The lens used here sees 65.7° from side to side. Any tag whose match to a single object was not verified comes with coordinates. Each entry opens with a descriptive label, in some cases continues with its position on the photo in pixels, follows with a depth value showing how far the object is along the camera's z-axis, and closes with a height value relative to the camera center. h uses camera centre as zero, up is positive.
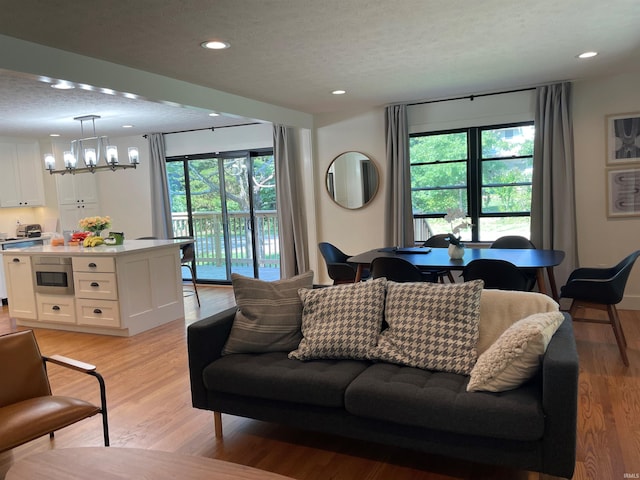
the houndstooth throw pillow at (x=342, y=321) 2.69 -0.69
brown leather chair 2.20 -0.91
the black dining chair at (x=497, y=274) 3.71 -0.64
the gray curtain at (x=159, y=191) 7.50 +0.27
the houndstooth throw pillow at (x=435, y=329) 2.49 -0.70
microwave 5.17 -0.64
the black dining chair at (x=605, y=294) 3.62 -0.81
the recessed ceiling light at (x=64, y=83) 3.39 +0.90
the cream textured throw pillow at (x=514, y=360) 2.12 -0.74
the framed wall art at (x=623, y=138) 4.95 +0.45
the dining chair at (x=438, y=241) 5.39 -0.52
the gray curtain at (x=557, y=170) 5.09 +0.17
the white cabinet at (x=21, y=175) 6.97 +0.59
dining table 3.90 -0.57
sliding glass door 7.21 -0.09
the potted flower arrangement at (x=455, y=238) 4.23 -0.39
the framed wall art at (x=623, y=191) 4.99 -0.09
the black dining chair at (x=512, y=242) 4.85 -0.52
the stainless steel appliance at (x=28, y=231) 7.27 -0.22
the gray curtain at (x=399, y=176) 5.85 +0.23
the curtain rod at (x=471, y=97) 5.32 +1.06
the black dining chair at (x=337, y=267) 5.05 -0.70
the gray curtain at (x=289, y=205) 6.57 -0.05
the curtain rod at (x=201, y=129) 6.96 +1.12
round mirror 6.22 +0.23
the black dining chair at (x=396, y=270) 4.07 -0.62
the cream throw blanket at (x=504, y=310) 2.57 -0.63
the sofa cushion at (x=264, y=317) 2.85 -0.67
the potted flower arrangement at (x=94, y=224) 5.69 -0.14
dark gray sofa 2.00 -0.93
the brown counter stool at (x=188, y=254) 6.08 -0.58
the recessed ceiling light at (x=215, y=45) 3.27 +1.07
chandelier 5.52 +0.60
